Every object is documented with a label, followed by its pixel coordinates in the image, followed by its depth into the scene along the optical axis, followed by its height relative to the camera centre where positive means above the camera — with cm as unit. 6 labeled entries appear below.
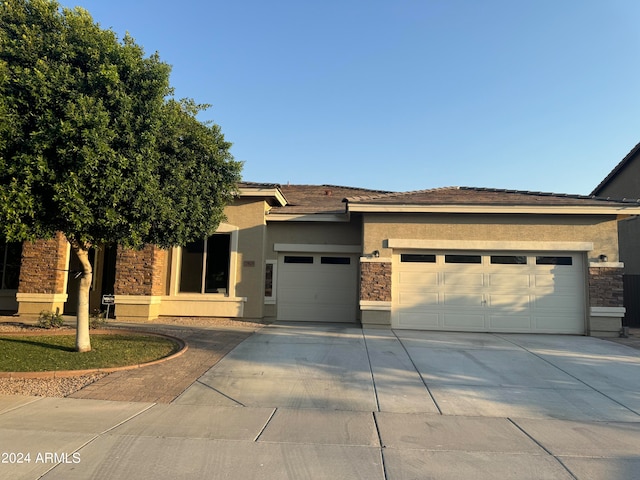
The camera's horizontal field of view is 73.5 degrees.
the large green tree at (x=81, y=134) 637 +212
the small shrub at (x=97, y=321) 1131 -133
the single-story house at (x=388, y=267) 1238 +36
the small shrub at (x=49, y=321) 1103 -131
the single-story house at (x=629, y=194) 1842 +419
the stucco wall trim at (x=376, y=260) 1276 +59
